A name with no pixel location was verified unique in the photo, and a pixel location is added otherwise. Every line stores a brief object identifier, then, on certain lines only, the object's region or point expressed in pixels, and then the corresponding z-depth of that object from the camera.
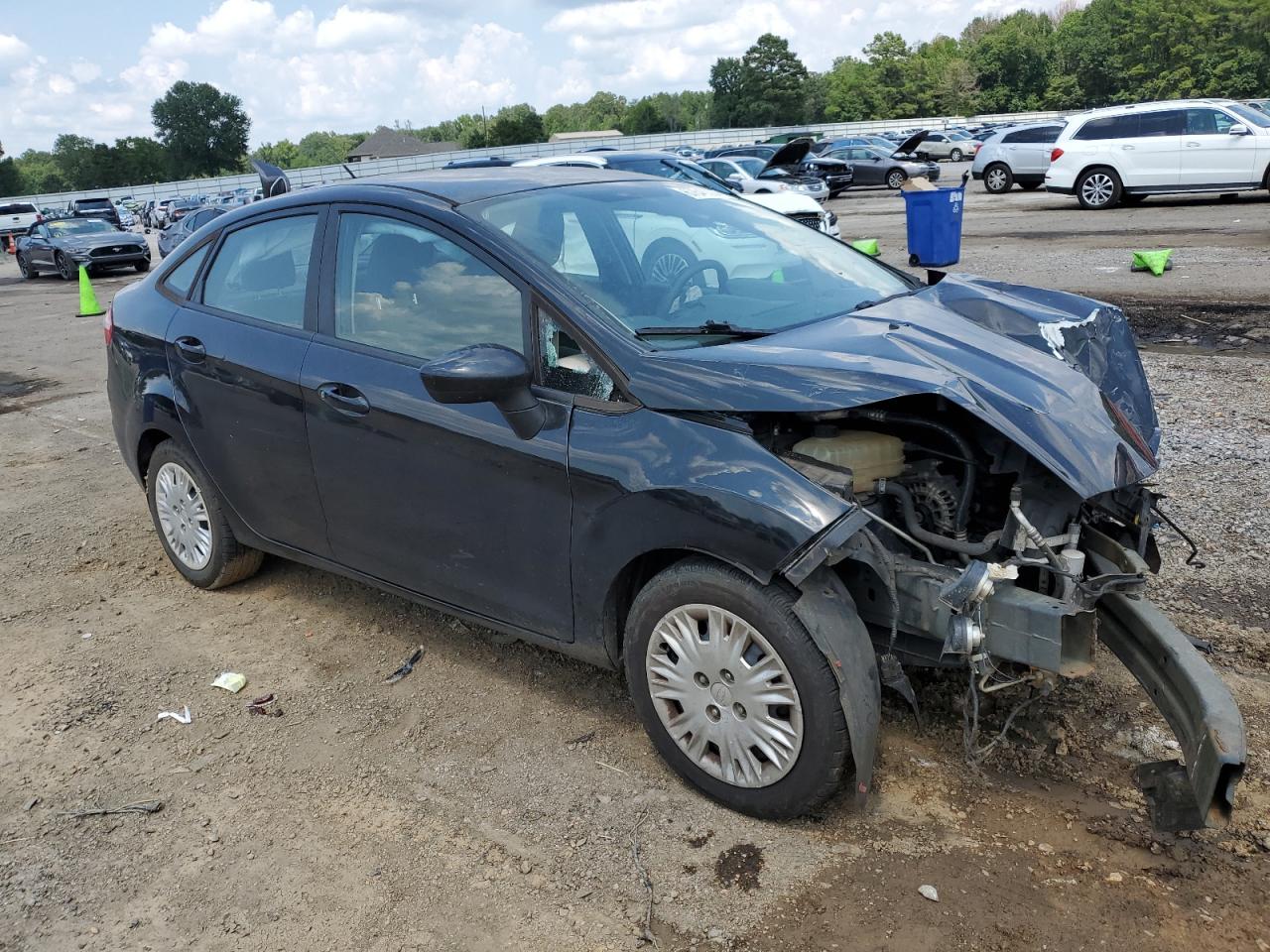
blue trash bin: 12.91
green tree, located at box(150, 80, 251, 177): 113.50
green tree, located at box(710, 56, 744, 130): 105.06
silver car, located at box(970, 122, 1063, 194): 24.42
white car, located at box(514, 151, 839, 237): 13.27
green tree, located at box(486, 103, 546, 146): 81.50
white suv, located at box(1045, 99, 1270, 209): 17.59
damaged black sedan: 2.78
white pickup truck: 41.03
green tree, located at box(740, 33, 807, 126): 102.29
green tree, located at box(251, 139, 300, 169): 127.36
